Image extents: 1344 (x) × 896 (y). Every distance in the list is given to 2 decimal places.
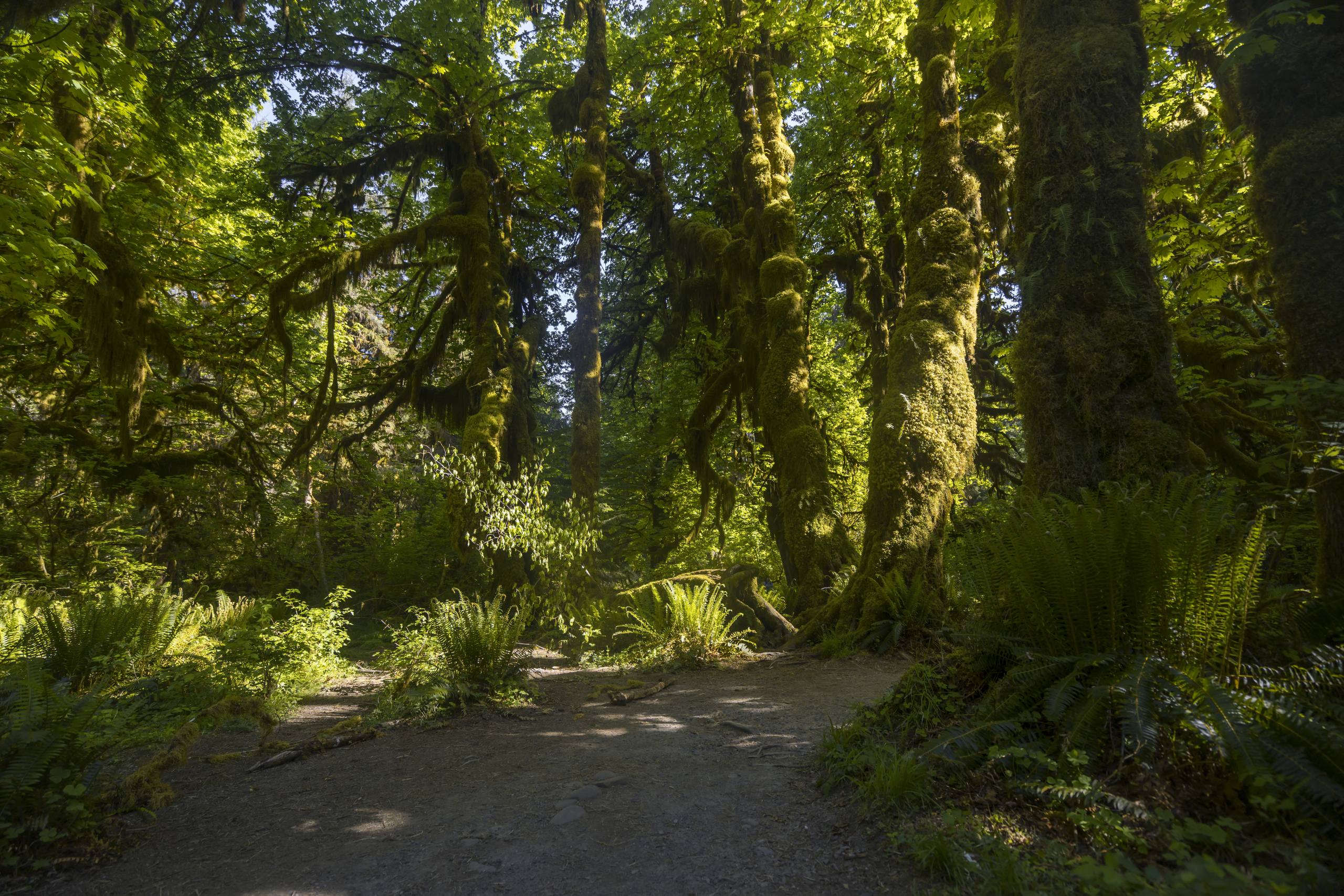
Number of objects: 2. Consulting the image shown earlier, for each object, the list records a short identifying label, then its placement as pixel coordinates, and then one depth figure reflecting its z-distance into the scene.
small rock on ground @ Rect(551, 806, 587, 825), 3.02
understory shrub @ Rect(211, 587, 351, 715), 5.95
